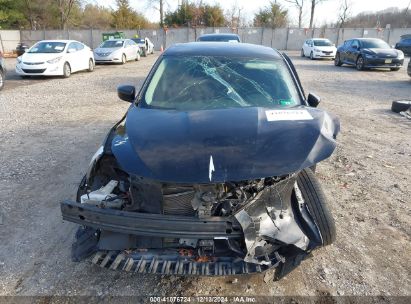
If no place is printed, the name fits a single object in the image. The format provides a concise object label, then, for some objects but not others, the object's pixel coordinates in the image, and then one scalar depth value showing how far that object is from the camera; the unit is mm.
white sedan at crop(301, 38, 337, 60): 21953
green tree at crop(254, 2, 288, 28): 46438
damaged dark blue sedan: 2209
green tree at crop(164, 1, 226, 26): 44312
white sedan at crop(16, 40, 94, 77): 12445
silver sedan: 18388
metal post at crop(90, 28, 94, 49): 34688
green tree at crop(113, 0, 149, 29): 44188
